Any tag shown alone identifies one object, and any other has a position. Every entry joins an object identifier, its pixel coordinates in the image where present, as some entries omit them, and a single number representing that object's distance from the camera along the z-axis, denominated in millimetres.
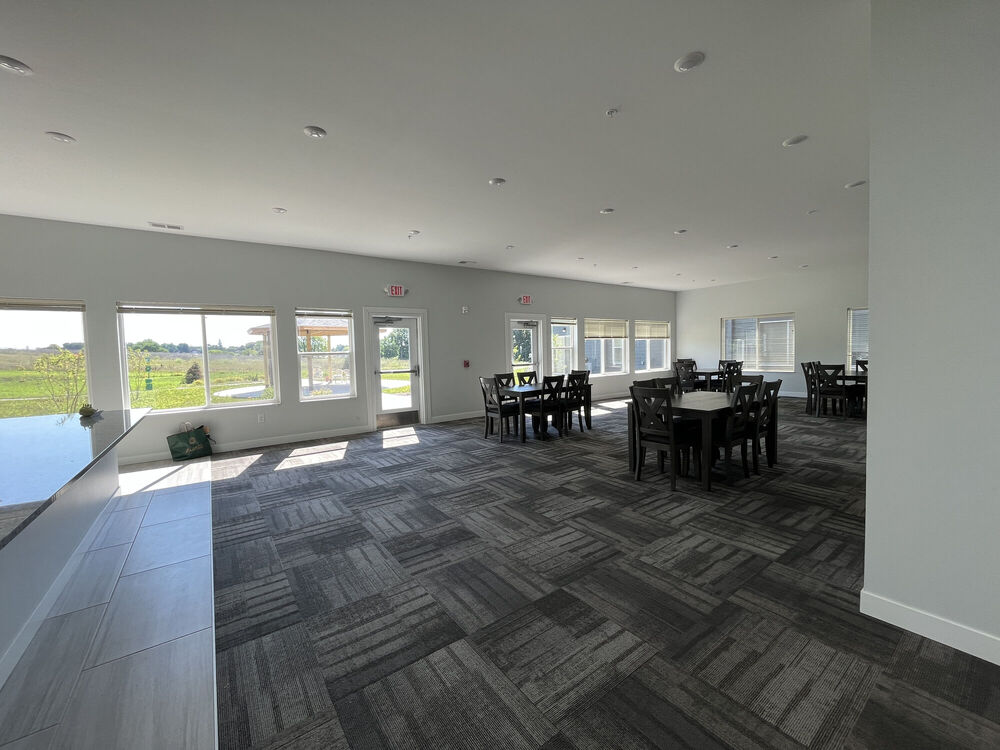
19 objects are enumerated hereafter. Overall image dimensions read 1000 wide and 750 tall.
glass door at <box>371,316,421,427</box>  6824
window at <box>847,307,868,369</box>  8359
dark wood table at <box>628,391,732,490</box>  3531
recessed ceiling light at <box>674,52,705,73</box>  2137
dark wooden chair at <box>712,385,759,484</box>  3756
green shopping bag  5129
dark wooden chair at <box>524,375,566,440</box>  5781
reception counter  1513
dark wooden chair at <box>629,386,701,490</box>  3648
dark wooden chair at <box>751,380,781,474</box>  3939
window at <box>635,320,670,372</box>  10807
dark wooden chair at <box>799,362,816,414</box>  7191
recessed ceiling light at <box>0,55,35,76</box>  2047
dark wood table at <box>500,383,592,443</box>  5602
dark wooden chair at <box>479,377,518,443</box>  5772
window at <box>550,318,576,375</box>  9141
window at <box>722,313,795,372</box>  9492
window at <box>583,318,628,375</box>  9680
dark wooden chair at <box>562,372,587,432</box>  6047
